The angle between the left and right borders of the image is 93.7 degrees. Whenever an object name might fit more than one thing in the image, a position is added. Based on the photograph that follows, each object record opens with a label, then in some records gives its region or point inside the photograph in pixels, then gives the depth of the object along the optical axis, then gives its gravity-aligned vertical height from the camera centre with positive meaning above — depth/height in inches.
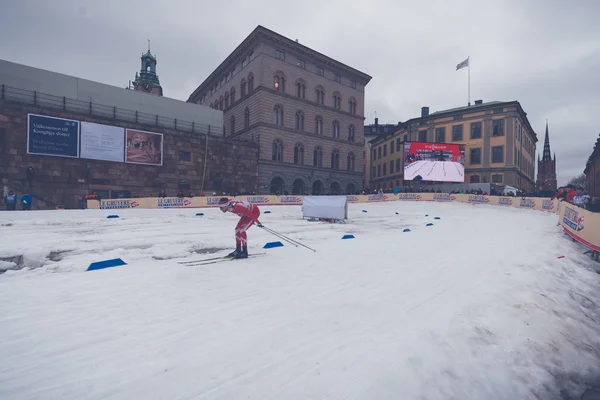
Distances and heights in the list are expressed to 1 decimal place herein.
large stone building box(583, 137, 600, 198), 1650.8 +224.8
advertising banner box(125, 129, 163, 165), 978.1 +177.6
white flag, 1585.9 +789.5
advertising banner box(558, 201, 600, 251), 339.6 -27.5
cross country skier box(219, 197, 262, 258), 284.1 -23.8
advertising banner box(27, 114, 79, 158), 818.2 +177.0
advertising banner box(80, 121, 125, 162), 898.1 +178.1
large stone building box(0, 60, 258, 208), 815.7 +179.4
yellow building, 1499.8 +394.0
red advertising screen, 1359.5 +204.3
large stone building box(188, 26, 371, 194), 1322.6 +469.1
